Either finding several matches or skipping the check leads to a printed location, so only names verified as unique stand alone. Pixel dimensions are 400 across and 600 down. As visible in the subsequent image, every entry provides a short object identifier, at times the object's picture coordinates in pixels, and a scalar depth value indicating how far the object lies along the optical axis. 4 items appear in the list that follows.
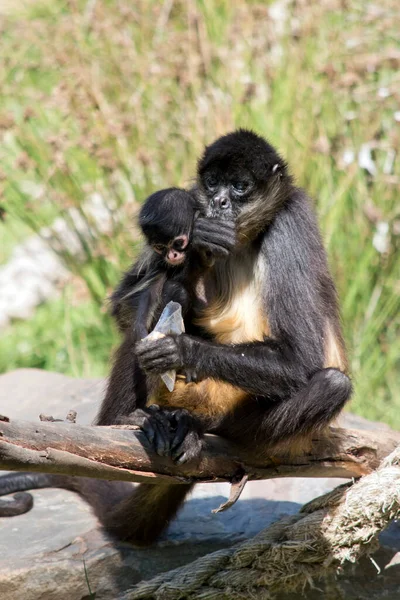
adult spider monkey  8.05
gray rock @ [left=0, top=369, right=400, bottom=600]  8.65
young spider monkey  8.57
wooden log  6.48
